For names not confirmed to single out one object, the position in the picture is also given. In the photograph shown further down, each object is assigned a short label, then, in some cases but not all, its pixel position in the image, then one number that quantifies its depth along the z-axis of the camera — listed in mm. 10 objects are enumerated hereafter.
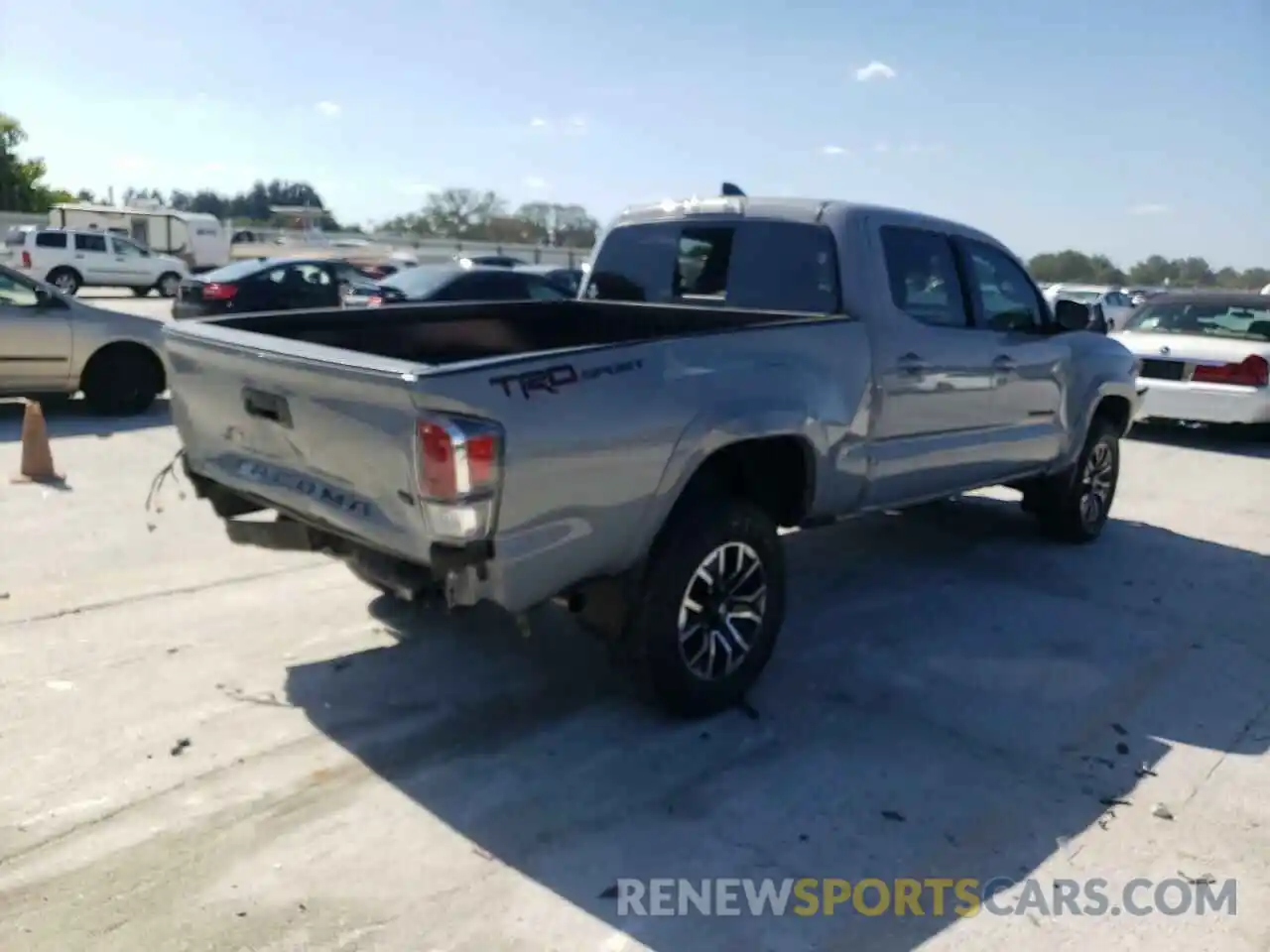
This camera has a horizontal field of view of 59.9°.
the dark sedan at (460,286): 15336
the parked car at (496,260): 30803
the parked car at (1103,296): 26531
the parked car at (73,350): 10008
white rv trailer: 39875
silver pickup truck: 3443
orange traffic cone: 7777
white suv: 29031
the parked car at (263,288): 17922
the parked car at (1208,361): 11461
